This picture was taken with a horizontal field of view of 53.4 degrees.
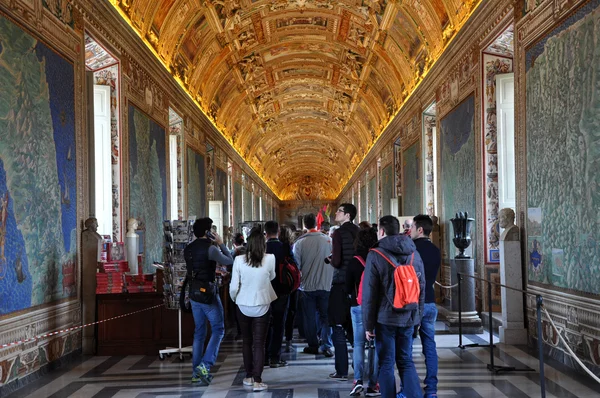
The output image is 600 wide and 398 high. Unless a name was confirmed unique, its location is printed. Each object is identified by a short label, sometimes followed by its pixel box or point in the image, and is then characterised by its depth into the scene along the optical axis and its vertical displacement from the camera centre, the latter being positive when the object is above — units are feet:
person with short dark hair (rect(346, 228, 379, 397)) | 21.30 -3.62
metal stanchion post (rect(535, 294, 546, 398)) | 18.06 -4.02
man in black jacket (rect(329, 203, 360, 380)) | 22.59 -2.79
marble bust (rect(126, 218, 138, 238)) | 41.09 -0.74
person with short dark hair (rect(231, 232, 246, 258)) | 42.03 -1.82
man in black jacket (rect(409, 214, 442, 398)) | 21.21 -3.16
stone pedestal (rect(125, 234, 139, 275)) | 40.65 -2.25
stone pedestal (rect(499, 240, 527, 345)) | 33.58 -5.00
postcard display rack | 30.12 -2.42
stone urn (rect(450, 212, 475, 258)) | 37.40 -1.36
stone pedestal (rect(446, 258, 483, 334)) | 37.40 -5.84
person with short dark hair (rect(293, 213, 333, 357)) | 27.99 -2.46
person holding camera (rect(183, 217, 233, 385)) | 24.39 -3.22
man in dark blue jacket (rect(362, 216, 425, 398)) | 18.57 -3.25
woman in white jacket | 22.97 -2.89
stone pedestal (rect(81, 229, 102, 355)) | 32.48 -3.55
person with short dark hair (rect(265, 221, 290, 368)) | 26.76 -4.51
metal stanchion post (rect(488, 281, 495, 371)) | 26.48 -6.74
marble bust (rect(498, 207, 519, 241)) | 33.99 -0.94
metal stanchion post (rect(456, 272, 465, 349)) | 32.40 -6.63
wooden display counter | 32.24 -6.15
